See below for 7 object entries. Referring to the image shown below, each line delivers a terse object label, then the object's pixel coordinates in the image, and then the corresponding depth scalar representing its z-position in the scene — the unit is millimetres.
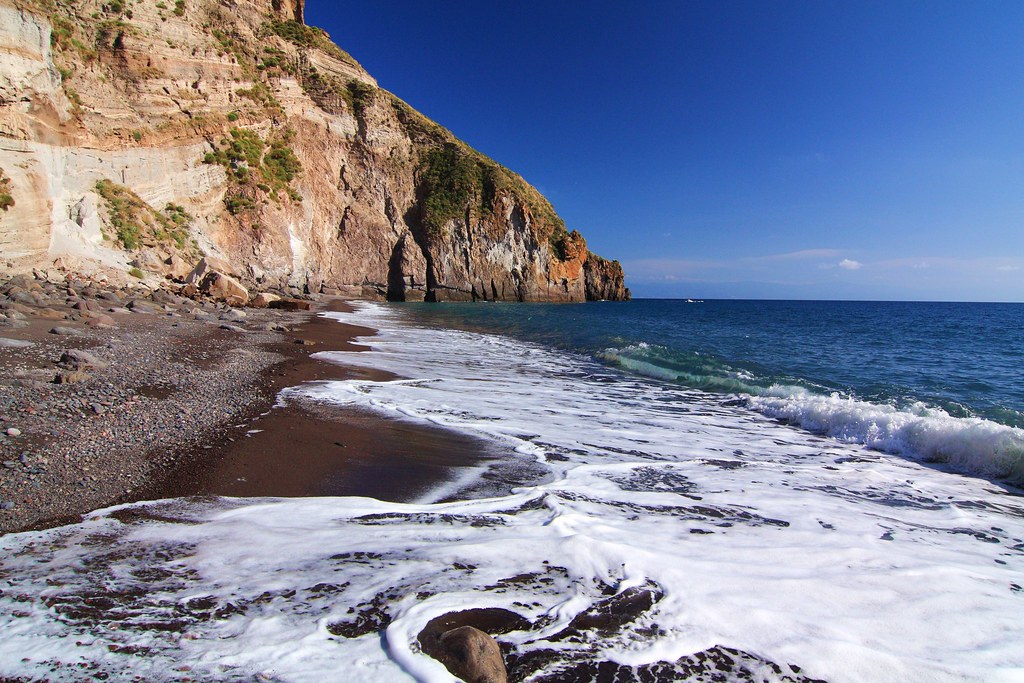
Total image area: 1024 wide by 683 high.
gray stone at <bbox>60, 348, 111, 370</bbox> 7012
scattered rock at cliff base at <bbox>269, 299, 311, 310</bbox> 23919
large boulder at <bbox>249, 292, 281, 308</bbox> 23031
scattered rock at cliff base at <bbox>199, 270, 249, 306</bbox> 21812
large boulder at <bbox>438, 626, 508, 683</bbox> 2320
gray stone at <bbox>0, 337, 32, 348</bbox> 7798
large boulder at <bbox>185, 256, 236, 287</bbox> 22500
